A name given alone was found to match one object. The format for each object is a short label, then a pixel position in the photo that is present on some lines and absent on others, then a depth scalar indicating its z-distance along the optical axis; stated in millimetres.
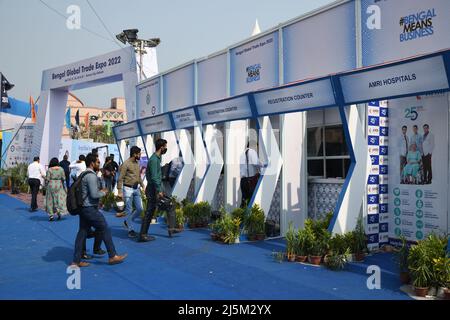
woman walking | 11406
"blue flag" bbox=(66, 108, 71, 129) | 31328
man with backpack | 6418
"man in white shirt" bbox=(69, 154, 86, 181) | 13766
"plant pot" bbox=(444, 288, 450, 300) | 4910
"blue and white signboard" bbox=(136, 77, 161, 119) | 15484
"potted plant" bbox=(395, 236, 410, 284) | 5432
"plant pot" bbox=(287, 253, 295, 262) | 6758
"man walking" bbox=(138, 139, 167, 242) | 8266
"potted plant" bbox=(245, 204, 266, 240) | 8400
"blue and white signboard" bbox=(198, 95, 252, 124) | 8734
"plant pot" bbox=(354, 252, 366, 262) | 6688
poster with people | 6992
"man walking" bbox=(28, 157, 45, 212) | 13555
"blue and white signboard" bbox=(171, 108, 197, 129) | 10653
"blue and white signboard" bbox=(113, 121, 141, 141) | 13786
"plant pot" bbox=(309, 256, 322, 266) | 6543
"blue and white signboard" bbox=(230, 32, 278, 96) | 10453
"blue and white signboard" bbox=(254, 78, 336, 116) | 6852
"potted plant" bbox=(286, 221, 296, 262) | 6785
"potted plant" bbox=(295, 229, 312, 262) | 6711
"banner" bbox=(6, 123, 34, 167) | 23453
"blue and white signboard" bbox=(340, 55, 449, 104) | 5262
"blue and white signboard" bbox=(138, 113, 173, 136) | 11826
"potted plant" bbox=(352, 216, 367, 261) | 6703
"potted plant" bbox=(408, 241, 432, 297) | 5016
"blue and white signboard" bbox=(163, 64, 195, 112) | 13602
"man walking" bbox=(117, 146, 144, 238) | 8906
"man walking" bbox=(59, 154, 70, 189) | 16500
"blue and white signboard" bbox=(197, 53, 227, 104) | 12117
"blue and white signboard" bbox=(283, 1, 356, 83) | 8484
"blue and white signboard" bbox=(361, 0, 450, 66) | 6930
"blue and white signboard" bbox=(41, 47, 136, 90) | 16984
